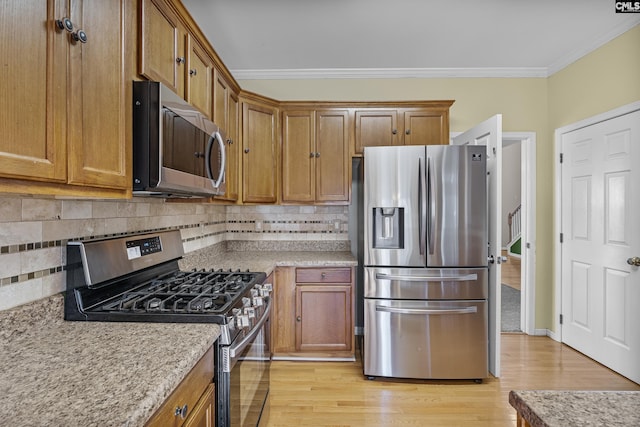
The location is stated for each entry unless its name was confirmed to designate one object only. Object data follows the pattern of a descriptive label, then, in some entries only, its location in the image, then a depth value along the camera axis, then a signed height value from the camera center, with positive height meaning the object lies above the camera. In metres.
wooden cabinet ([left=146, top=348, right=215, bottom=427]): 0.90 -0.54
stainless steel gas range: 1.31 -0.36
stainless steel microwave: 1.32 +0.30
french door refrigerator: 2.60 -0.40
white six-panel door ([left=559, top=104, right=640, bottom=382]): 2.61 -0.21
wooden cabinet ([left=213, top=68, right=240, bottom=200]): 2.38 +0.71
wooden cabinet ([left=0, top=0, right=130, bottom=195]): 0.80 +0.34
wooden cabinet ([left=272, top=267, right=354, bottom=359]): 2.94 -0.82
